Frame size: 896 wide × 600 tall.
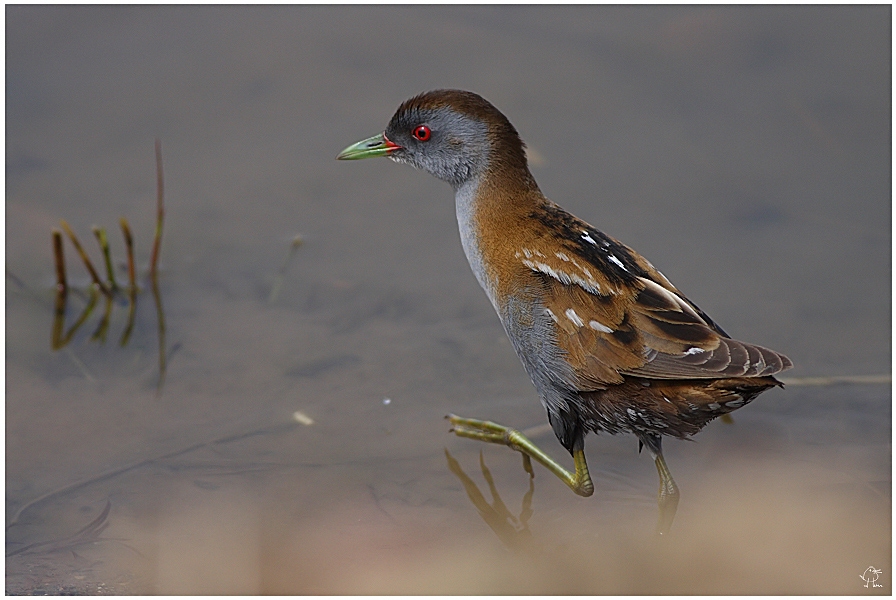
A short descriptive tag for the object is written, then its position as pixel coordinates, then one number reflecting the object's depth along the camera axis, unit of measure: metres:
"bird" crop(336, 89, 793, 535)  7.36
